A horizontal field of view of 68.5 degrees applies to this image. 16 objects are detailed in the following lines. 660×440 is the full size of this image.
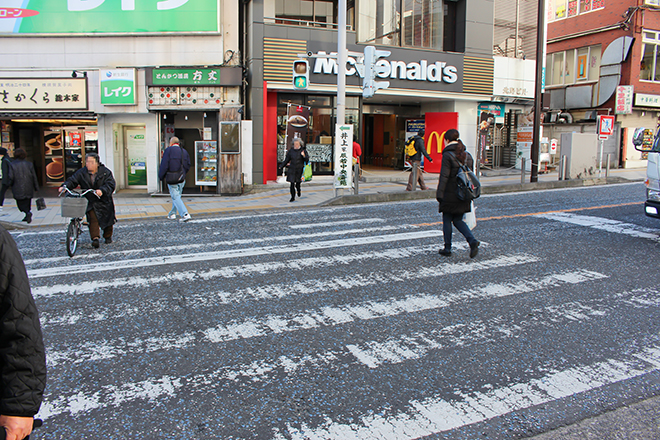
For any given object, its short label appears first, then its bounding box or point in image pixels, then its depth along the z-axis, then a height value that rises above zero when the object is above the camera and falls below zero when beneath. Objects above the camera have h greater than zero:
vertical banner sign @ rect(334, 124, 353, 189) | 14.09 +0.22
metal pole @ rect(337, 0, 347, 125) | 14.11 +2.93
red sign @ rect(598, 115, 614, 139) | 17.63 +1.42
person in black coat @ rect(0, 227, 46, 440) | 1.86 -0.76
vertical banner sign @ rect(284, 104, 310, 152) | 18.47 +1.53
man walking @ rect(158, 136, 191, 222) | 10.95 -0.21
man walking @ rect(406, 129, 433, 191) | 14.44 +0.19
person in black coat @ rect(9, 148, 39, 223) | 11.09 -0.49
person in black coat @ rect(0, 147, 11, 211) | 11.09 -0.13
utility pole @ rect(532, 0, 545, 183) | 17.47 +2.50
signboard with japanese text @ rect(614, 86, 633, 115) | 24.75 +3.35
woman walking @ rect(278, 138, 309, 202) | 14.13 -0.02
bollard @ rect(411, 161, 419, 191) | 15.15 -0.27
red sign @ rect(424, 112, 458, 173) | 21.88 +1.42
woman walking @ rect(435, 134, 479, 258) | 7.08 -0.46
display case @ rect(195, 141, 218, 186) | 16.83 -0.01
